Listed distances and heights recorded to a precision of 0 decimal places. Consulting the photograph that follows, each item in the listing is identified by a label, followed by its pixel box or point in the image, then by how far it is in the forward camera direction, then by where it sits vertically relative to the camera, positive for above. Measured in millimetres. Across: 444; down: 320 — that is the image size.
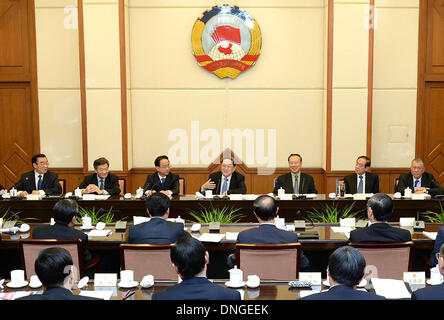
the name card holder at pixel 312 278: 3103 -941
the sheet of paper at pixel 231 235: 4336 -966
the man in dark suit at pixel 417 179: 6441 -754
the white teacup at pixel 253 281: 3082 -945
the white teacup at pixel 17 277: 3125 -925
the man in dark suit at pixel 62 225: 3881 -780
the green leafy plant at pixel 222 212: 5619 -1011
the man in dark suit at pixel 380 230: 3701 -786
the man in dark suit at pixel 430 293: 2449 -819
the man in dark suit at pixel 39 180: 6566 -740
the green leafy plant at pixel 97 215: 5215 -988
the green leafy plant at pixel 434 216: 5164 -1023
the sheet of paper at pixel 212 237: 4262 -966
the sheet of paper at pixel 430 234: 4243 -951
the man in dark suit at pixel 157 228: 3869 -800
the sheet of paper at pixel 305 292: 2923 -970
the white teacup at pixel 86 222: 4680 -901
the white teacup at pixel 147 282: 3088 -948
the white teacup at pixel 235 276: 3084 -914
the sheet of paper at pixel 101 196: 5925 -869
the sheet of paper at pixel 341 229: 4523 -957
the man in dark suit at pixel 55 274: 2400 -710
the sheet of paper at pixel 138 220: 4680 -885
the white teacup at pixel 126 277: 3088 -918
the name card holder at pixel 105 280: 3123 -948
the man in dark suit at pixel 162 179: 6477 -739
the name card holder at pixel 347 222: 4695 -919
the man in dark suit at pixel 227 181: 6426 -764
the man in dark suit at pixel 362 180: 6539 -769
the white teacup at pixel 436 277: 3109 -939
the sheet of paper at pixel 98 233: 4445 -959
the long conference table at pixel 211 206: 5734 -949
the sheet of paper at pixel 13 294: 2887 -963
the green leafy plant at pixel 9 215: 5660 -1021
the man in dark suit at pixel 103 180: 6426 -742
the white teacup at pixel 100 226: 4652 -933
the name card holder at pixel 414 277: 3107 -938
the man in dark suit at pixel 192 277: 2463 -763
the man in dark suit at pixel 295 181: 6496 -773
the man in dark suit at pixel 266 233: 3691 -800
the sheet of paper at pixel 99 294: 2896 -960
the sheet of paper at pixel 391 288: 2846 -951
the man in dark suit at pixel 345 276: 2375 -728
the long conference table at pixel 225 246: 4215 -1016
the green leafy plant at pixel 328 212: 5578 -1003
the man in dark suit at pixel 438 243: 3707 -888
